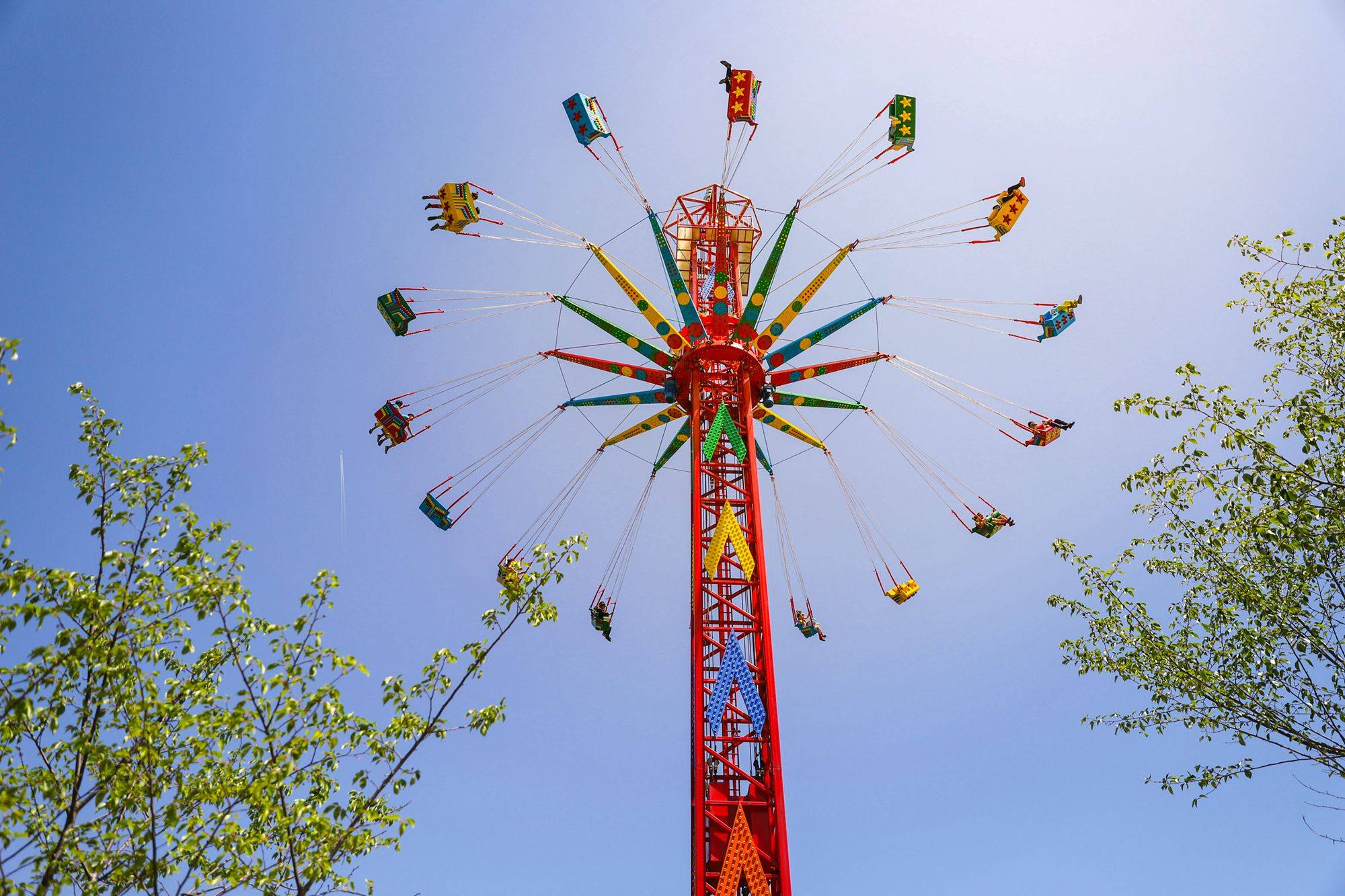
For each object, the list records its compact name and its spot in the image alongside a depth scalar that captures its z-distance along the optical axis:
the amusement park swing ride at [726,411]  16.89
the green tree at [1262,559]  11.81
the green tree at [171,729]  8.50
